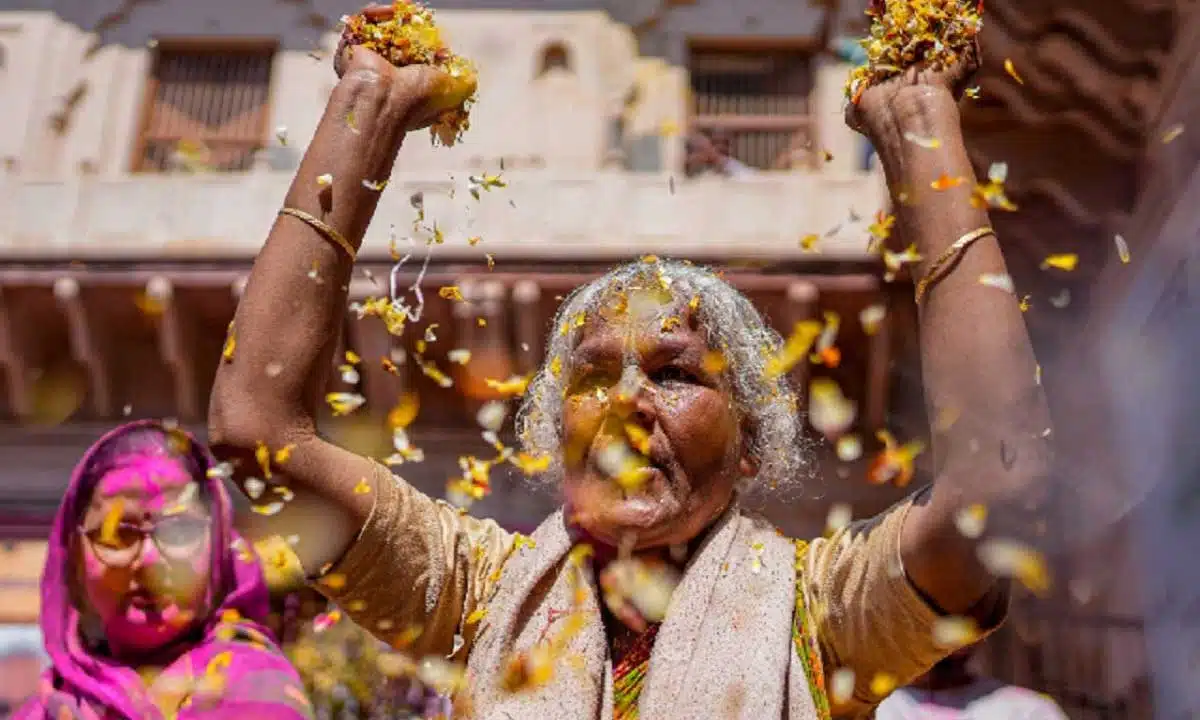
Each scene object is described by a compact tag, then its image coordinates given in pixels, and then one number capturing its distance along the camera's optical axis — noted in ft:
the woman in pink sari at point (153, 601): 10.80
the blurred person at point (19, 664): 17.46
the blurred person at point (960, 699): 12.80
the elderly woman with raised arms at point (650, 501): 5.16
